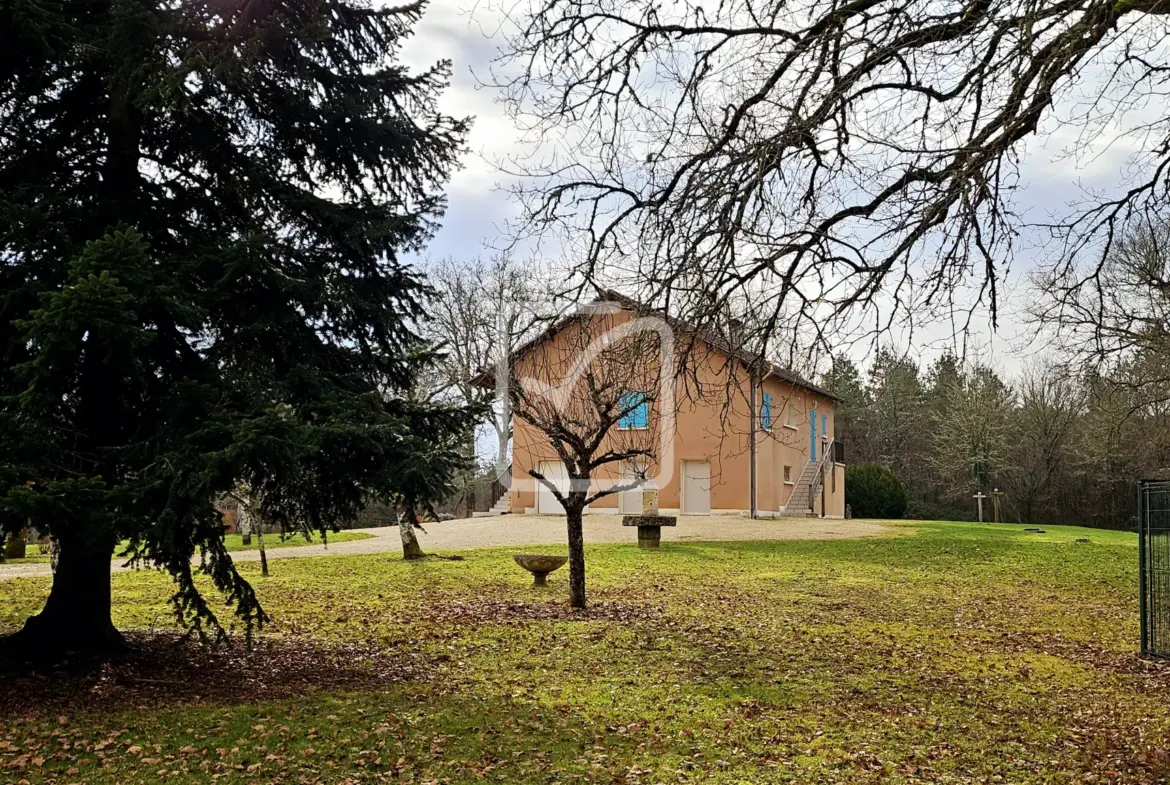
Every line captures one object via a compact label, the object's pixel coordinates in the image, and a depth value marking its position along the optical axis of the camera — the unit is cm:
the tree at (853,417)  4641
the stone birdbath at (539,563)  1434
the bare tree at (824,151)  529
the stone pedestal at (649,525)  1991
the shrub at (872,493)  3838
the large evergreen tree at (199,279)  669
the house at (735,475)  2794
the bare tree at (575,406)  1189
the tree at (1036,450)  3631
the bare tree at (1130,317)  718
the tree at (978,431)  3759
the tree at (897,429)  4412
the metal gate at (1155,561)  955
